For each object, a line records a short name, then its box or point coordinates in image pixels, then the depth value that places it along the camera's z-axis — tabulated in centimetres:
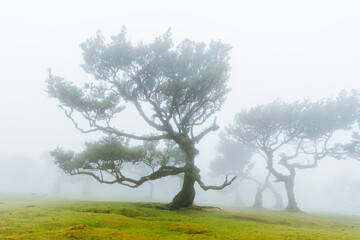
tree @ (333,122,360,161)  4506
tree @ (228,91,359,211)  4306
